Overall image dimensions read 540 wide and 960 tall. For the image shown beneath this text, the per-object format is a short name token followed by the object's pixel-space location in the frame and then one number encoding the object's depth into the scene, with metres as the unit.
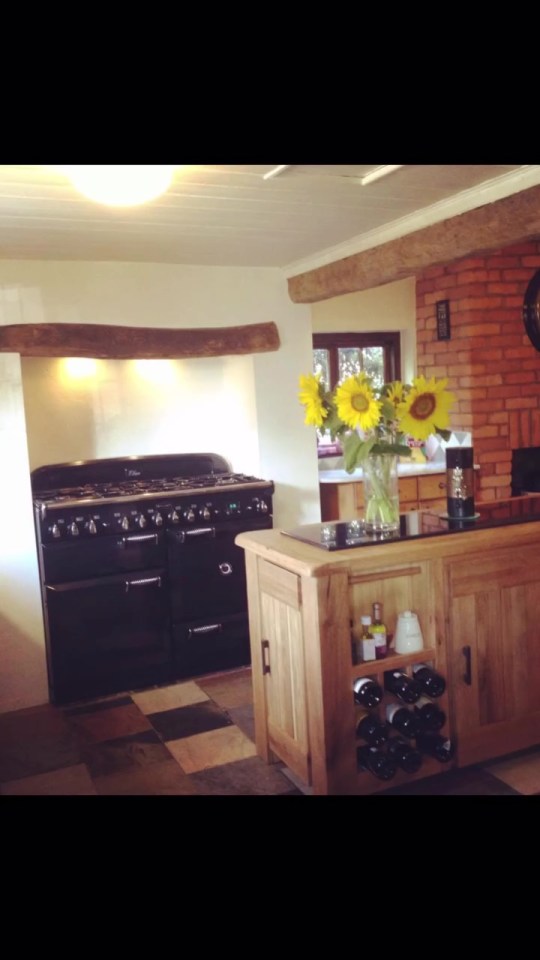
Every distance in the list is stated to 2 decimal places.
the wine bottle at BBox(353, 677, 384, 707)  2.50
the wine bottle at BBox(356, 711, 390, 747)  2.54
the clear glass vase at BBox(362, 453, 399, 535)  2.80
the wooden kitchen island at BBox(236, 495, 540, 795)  2.49
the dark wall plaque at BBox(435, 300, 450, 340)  4.94
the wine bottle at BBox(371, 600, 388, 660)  2.58
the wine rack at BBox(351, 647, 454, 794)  2.56
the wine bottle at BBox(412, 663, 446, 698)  2.60
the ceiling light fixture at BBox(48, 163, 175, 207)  1.70
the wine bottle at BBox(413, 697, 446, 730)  2.62
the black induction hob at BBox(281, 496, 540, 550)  2.68
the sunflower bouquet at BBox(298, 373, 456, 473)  2.71
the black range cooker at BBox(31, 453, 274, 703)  3.81
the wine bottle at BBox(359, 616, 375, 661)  2.57
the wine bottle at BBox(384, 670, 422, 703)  2.55
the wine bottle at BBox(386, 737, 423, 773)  2.54
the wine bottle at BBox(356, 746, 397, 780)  2.50
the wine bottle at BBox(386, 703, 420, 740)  2.56
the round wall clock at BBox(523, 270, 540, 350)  4.74
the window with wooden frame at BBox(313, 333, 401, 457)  6.34
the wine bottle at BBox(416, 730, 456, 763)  2.61
